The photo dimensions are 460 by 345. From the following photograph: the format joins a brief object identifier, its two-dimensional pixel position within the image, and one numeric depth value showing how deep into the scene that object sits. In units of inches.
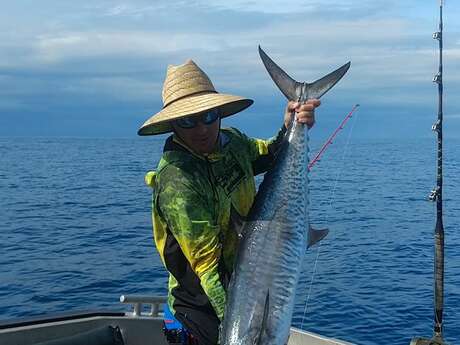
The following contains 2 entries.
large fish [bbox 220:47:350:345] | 125.6
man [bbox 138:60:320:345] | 133.6
